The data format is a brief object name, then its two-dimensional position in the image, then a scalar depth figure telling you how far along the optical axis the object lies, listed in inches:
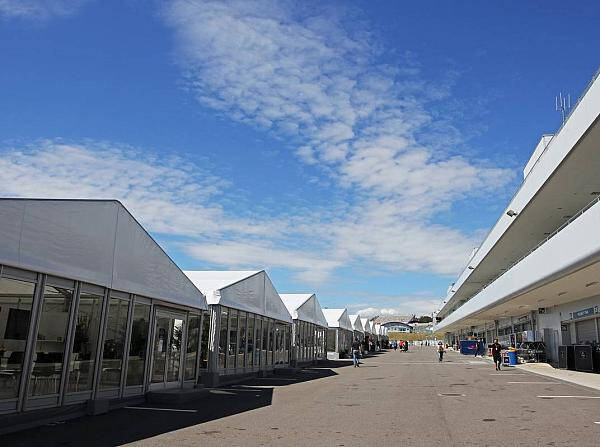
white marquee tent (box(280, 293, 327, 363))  1288.1
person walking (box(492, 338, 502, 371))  1213.7
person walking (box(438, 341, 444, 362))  1626.5
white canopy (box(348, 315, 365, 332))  2372.8
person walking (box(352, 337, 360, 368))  1373.0
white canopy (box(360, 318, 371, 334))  2762.8
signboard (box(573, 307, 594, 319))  1049.4
